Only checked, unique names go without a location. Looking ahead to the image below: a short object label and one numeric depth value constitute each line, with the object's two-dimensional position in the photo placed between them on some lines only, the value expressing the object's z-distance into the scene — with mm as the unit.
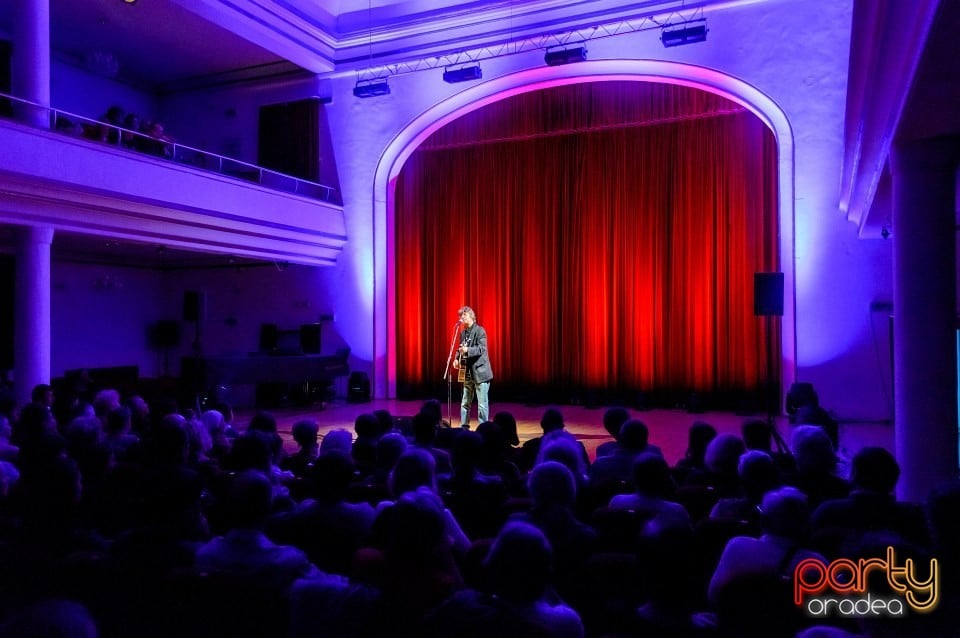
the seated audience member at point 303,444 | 4801
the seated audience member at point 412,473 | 3314
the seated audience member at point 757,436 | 4512
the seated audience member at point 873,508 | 2992
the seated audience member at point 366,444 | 4711
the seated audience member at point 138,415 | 6195
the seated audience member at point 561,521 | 2770
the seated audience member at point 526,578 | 2000
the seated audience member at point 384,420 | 5518
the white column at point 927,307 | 5086
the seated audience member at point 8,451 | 4602
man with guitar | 9062
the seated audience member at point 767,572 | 2246
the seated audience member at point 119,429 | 5003
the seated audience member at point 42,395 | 7028
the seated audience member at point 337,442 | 4543
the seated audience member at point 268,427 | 4953
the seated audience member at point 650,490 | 3189
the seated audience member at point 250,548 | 2598
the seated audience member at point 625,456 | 4219
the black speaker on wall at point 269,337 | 14164
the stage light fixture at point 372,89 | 11484
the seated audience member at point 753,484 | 3332
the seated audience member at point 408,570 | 2107
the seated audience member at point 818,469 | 3605
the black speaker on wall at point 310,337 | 13781
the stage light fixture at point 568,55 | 10086
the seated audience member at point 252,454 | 3729
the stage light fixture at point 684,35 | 9328
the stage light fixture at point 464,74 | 10836
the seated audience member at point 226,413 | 6353
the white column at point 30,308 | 8867
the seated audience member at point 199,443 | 4485
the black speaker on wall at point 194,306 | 10969
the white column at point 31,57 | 8820
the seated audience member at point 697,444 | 4719
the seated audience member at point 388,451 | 4230
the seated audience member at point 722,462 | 3884
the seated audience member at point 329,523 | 3010
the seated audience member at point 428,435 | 4535
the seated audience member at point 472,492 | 3529
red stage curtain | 11133
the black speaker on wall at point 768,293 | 8047
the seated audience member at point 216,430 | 5562
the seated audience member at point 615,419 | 5258
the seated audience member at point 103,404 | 6102
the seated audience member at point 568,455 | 3869
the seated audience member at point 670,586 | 2086
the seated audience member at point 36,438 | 3545
